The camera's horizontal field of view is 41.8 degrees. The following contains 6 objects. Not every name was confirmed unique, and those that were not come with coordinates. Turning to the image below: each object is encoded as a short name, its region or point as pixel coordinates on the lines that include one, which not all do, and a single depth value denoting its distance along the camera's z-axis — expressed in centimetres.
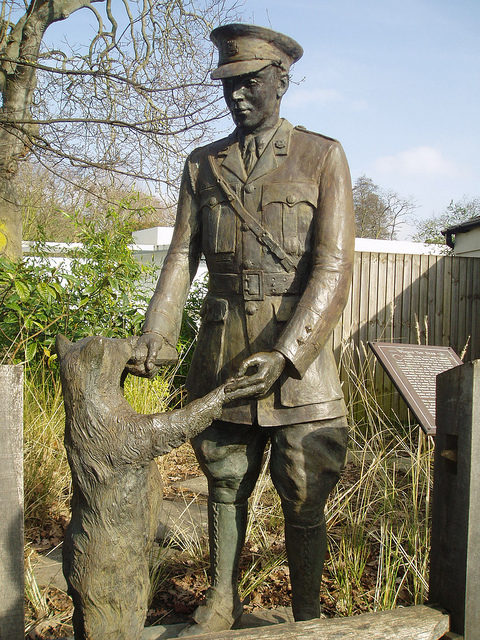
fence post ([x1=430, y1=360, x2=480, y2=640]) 198
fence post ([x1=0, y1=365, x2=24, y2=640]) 188
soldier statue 236
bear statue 170
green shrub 495
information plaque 369
